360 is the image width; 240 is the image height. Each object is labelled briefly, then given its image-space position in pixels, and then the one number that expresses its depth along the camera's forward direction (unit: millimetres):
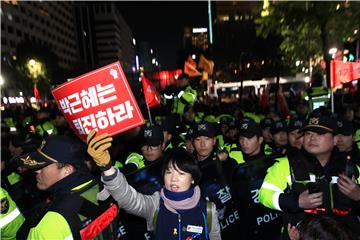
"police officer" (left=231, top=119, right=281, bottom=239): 4766
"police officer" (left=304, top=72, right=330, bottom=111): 12267
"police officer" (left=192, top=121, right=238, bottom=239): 4762
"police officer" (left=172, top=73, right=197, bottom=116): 9820
